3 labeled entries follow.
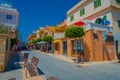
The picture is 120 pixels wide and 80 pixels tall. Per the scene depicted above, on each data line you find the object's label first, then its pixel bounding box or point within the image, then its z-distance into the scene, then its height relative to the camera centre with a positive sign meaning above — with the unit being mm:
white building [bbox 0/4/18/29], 18593 +7488
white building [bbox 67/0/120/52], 12203 +6183
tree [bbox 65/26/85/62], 9642 +1620
